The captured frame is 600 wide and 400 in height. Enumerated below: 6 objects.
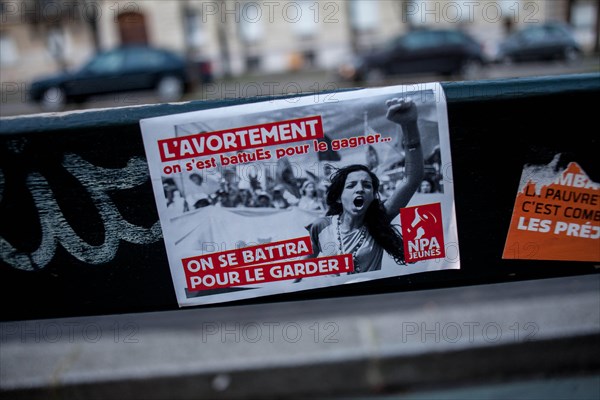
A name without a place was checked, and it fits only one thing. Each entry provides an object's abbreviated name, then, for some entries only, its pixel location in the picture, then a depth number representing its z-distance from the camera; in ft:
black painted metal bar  1.49
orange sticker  1.53
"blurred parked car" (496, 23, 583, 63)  41.39
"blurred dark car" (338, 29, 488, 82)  37.04
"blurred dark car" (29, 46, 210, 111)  33.78
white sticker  1.48
